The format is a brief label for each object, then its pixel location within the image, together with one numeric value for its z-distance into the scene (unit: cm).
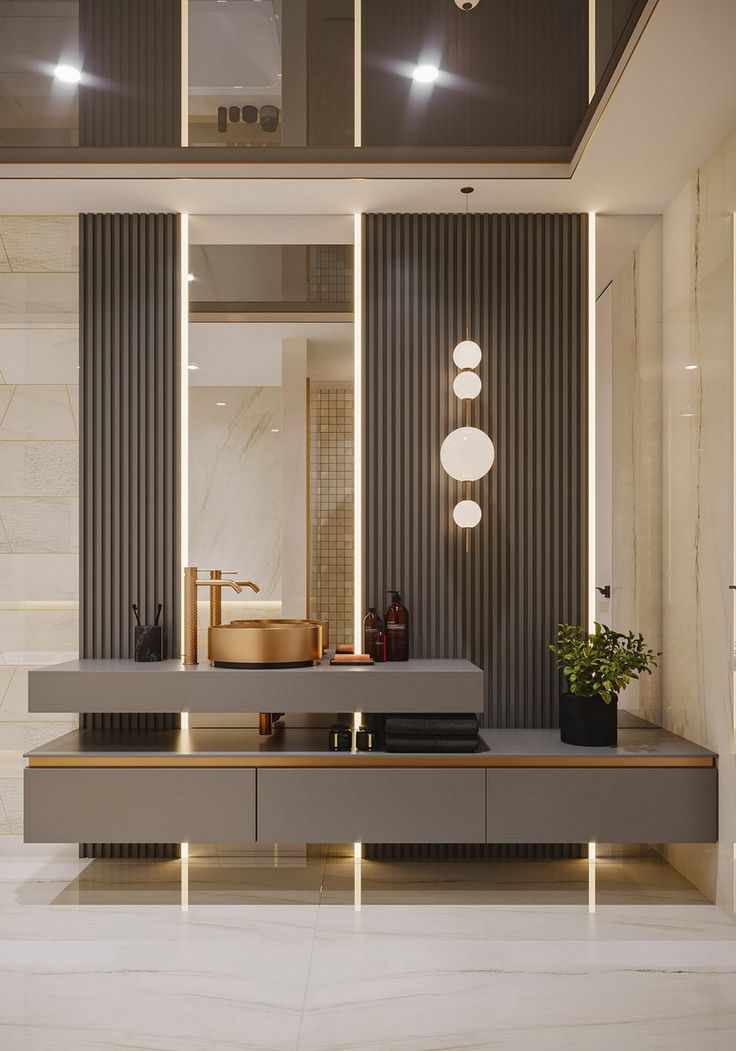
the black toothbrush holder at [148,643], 316
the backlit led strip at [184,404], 336
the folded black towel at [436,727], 293
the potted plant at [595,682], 300
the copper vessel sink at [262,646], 296
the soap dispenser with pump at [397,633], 323
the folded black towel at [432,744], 290
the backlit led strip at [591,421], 335
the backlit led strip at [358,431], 337
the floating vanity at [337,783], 285
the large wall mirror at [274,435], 335
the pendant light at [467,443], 315
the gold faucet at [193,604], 315
